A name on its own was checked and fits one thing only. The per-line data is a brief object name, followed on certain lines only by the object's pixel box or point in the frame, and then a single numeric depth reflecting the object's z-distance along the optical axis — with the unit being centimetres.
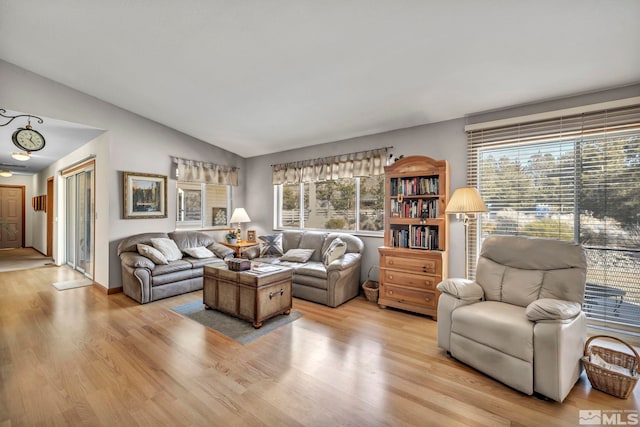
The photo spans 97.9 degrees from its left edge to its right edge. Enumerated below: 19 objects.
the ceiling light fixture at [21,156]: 462
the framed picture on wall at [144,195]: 451
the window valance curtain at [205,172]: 518
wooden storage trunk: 306
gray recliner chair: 194
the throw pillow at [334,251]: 400
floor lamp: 299
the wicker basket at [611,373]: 195
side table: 532
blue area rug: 291
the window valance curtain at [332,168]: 433
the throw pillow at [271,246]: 495
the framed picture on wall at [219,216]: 596
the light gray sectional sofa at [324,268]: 376
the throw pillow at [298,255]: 444
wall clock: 390
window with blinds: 272
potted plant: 557
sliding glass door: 508
